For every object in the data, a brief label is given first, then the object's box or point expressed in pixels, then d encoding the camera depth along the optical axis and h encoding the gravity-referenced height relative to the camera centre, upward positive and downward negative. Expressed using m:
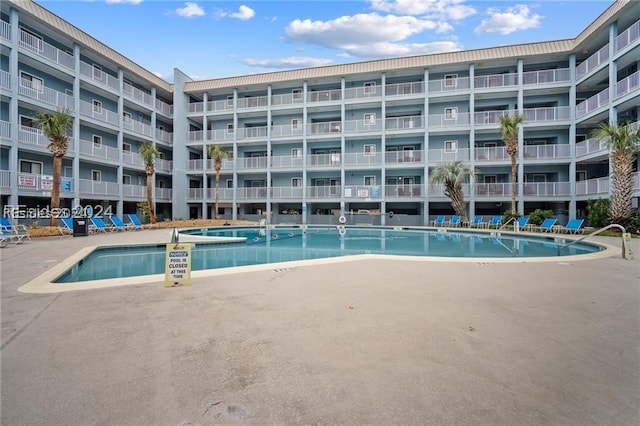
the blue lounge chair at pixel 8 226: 13.39 -0.72
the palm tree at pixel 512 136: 20.97 +4.95
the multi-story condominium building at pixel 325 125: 19.78 +6.69
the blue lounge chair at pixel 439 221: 24.99 -0.77
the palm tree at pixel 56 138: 16.97 +3.83
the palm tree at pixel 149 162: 23.78 +3.54
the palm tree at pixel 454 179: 22.75 +2.29
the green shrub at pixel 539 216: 20.64 -0.28
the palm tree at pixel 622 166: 16.42 +2.37
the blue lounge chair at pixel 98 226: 18.86 -0.99
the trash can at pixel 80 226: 16.09 -0.88
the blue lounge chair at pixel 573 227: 17.86 -0.84
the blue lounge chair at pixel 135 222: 21.62 -0.86
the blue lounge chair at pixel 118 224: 20.02 -0.96
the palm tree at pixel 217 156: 26.50 +4.42
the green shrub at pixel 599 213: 17.89 -0.06
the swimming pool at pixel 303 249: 9.62 -1.62
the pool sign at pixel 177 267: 5.89 -1.06
